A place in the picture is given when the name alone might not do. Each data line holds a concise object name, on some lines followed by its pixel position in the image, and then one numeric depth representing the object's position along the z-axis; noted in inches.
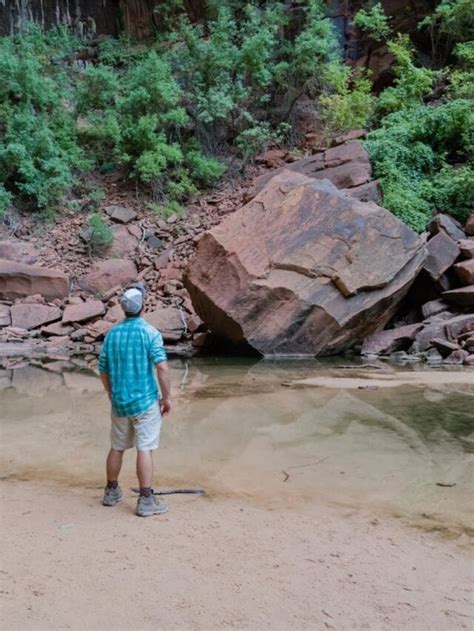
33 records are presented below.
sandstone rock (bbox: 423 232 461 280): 419.5
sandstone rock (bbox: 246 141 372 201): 510.6
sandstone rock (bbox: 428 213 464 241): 446.6
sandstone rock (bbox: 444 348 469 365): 358.9
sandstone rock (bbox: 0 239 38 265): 544.4
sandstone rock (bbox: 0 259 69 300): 505.0
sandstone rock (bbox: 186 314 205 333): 457.1
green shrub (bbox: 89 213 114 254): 571.2
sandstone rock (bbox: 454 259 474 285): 407.8
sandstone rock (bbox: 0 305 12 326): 479.5
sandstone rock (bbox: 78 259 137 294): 534.3
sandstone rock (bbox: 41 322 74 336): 467.8
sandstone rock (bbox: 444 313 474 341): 383.6
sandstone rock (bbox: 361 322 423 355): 399.5
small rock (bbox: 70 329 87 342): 463.2
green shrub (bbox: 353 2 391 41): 692.1
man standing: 138.9
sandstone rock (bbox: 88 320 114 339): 455.5
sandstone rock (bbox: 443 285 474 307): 401.1
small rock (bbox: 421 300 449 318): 416.8
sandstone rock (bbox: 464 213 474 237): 457.4
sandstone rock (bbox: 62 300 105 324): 474.9
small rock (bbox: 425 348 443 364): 364.7
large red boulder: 384.2
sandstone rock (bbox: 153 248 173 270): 553.9
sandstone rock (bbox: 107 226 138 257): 580.3
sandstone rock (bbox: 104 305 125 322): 477.6
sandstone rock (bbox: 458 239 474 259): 421.7
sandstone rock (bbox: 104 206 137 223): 613.9
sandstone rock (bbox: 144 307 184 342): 451.8
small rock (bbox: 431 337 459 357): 367.9
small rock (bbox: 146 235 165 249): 587.2
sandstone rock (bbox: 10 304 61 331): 477.7
